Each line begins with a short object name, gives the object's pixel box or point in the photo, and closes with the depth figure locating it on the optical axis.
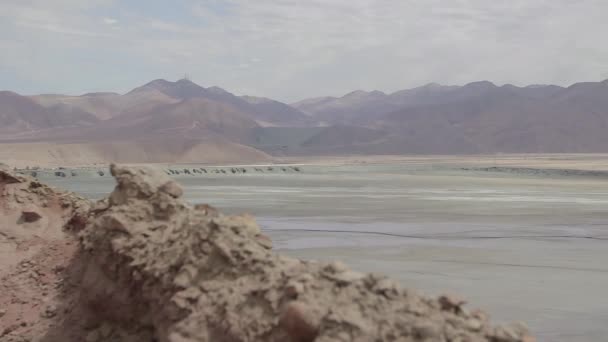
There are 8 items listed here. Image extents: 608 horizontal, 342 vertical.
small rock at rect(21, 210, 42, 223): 7.42
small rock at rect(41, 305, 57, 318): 5.96
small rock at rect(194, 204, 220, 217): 5.43
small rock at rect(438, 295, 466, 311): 4.01
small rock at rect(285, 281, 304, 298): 4.06
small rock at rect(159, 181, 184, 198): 5.71
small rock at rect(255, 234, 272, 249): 5.00
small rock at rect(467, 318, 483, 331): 3.85
